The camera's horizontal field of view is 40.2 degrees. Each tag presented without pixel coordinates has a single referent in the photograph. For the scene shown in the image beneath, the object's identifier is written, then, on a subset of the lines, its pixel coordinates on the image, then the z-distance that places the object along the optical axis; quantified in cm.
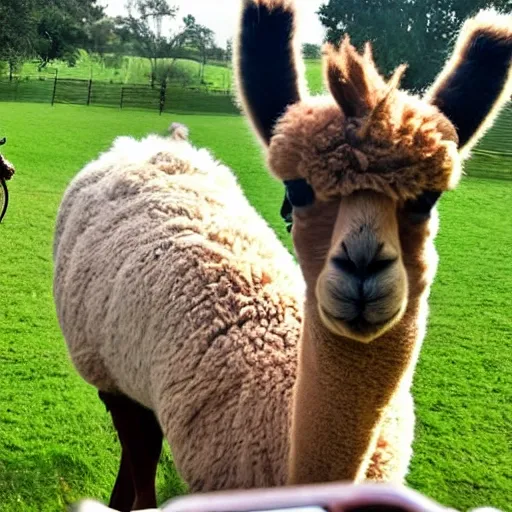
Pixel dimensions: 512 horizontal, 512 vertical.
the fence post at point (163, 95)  1962
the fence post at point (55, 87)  2244
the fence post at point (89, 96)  2232
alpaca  136
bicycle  482
